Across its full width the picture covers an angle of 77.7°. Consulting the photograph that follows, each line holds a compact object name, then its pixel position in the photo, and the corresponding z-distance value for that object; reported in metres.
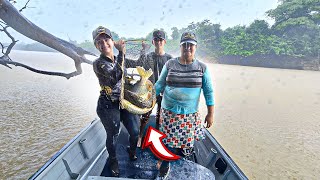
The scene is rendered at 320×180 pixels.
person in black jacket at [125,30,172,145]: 2.61
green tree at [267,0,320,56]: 24.69
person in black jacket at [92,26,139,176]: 1.85
